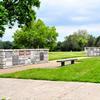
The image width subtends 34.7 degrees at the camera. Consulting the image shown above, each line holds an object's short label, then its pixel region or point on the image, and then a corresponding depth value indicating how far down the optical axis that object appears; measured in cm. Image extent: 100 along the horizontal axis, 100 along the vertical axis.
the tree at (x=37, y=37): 3525
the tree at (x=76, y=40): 4618
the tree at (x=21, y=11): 1469
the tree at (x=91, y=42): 5707
